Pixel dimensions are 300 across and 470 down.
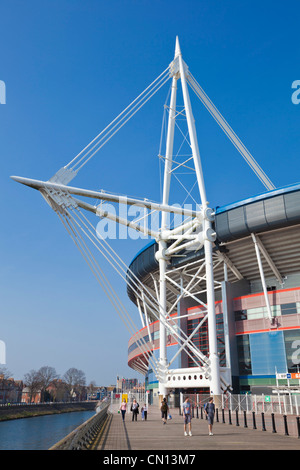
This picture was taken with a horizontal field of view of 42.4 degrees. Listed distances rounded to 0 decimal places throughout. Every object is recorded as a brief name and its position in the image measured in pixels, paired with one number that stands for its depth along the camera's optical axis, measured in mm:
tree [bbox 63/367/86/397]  141875
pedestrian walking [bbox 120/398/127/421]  24141
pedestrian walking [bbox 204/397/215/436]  15023
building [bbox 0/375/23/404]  104381
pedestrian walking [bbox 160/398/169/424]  21303
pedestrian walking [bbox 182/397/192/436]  15109
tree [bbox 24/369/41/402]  107675
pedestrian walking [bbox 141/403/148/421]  24806
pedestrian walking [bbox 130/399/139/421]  24094
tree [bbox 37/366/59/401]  116050
